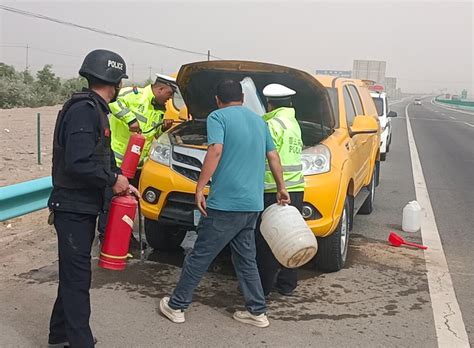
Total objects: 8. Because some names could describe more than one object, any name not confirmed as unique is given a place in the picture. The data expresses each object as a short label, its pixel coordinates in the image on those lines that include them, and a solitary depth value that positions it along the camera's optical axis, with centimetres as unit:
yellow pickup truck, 512
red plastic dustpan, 640
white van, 1407
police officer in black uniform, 322
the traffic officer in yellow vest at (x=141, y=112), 589
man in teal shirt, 397
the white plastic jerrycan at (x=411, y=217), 709
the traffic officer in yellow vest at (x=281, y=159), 450
